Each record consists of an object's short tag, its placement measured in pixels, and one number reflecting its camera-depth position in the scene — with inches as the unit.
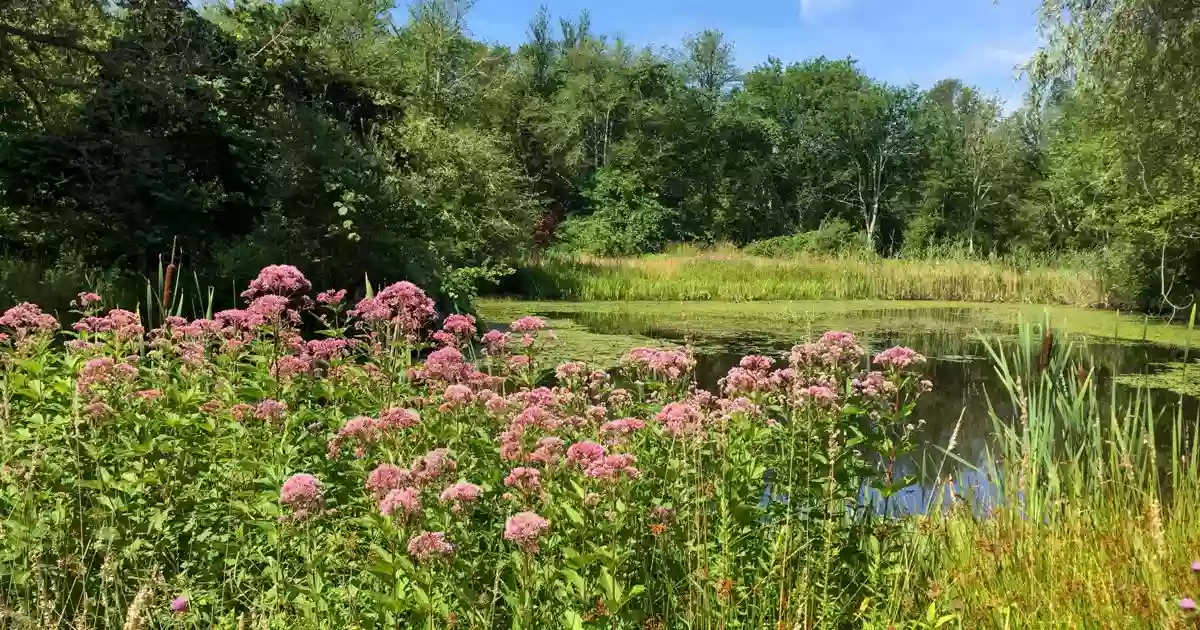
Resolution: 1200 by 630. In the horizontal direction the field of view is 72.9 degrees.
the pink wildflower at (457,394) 93.8
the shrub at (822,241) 1470.2
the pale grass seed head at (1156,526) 92.1
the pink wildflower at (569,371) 114.6
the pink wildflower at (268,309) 118.3
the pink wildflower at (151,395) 106.0
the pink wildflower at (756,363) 113.4
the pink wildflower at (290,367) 110.3
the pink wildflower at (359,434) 87.1
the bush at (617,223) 1259.8
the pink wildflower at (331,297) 139.2
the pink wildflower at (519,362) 118.5
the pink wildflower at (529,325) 124.2
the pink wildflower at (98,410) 94.7
